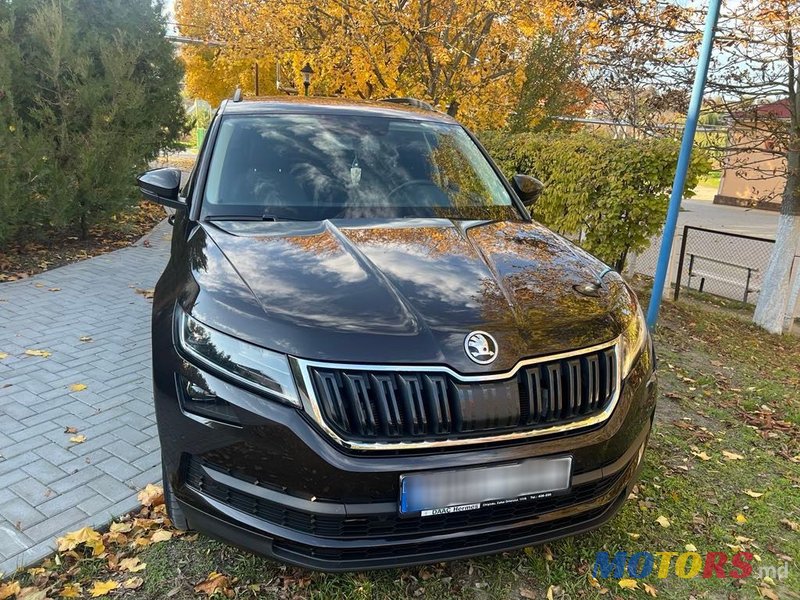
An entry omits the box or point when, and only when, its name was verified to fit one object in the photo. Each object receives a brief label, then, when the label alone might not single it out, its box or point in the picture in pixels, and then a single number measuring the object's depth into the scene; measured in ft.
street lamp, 34.76
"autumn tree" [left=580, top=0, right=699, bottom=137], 22.20
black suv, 6.02
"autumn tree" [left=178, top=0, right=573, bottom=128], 29.91
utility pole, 15.52
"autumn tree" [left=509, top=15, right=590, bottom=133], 36.58
